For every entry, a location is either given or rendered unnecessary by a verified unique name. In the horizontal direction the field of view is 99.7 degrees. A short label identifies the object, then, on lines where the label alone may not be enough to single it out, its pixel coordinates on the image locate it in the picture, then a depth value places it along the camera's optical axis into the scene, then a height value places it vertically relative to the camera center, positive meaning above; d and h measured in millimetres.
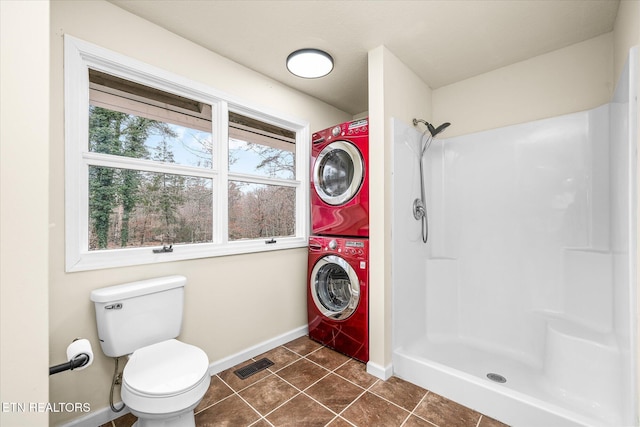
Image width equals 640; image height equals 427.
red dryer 2199 +296
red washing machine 2172 -723
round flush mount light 2066 +1194
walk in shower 1494 -422
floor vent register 2046 -1216
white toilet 1225 -773
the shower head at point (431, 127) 2365 +758
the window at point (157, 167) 1548 +326
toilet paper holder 1111 -610
